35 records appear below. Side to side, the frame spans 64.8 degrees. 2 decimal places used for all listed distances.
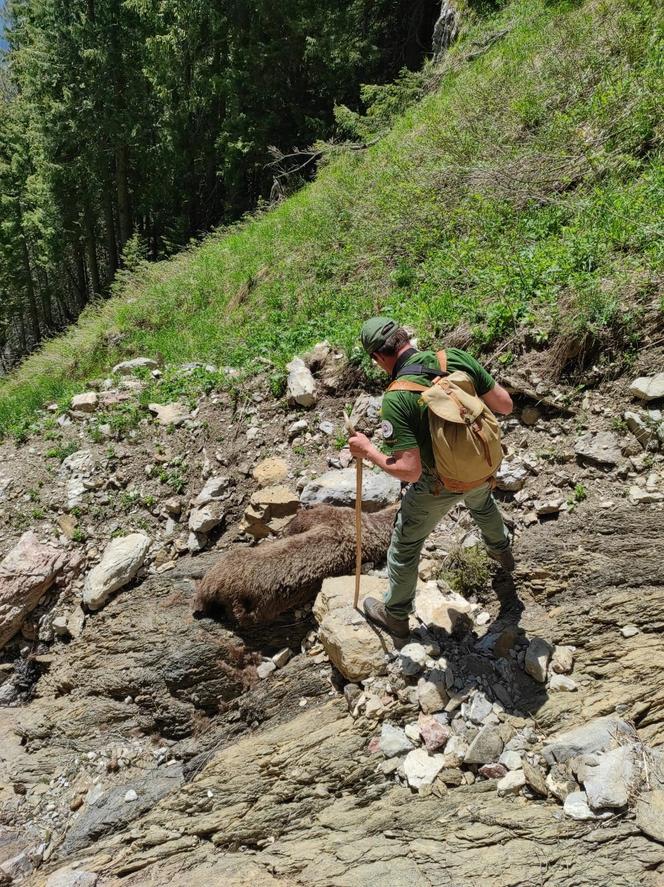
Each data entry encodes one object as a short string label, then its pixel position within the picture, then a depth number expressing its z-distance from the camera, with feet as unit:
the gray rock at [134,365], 29.04
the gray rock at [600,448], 12.61
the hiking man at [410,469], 9.52
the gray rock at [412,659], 10.92
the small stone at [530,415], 14.80
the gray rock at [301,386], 20.42
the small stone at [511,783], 8.25
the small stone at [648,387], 12.25
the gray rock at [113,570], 17.71
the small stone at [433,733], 9.50
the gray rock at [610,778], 7.05
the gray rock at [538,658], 9.91
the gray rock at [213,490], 18.90
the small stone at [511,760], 8.61
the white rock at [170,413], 22.68
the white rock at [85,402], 24.85
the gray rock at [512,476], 13.88
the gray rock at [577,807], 7.23
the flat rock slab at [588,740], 7.94
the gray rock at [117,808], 12.70
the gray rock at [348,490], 16.11
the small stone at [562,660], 9.89
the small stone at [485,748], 8.93
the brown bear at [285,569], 14.05
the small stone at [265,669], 13.80
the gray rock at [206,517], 18.28
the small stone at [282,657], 13.85
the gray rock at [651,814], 6.59
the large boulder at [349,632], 11.34
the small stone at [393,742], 9.68
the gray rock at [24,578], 18.21
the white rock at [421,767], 9.05
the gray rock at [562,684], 9.52
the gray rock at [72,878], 11.30
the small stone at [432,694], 10.19
